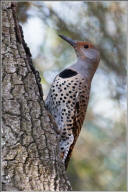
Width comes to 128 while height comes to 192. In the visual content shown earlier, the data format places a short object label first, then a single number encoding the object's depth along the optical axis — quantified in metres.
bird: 6.64
